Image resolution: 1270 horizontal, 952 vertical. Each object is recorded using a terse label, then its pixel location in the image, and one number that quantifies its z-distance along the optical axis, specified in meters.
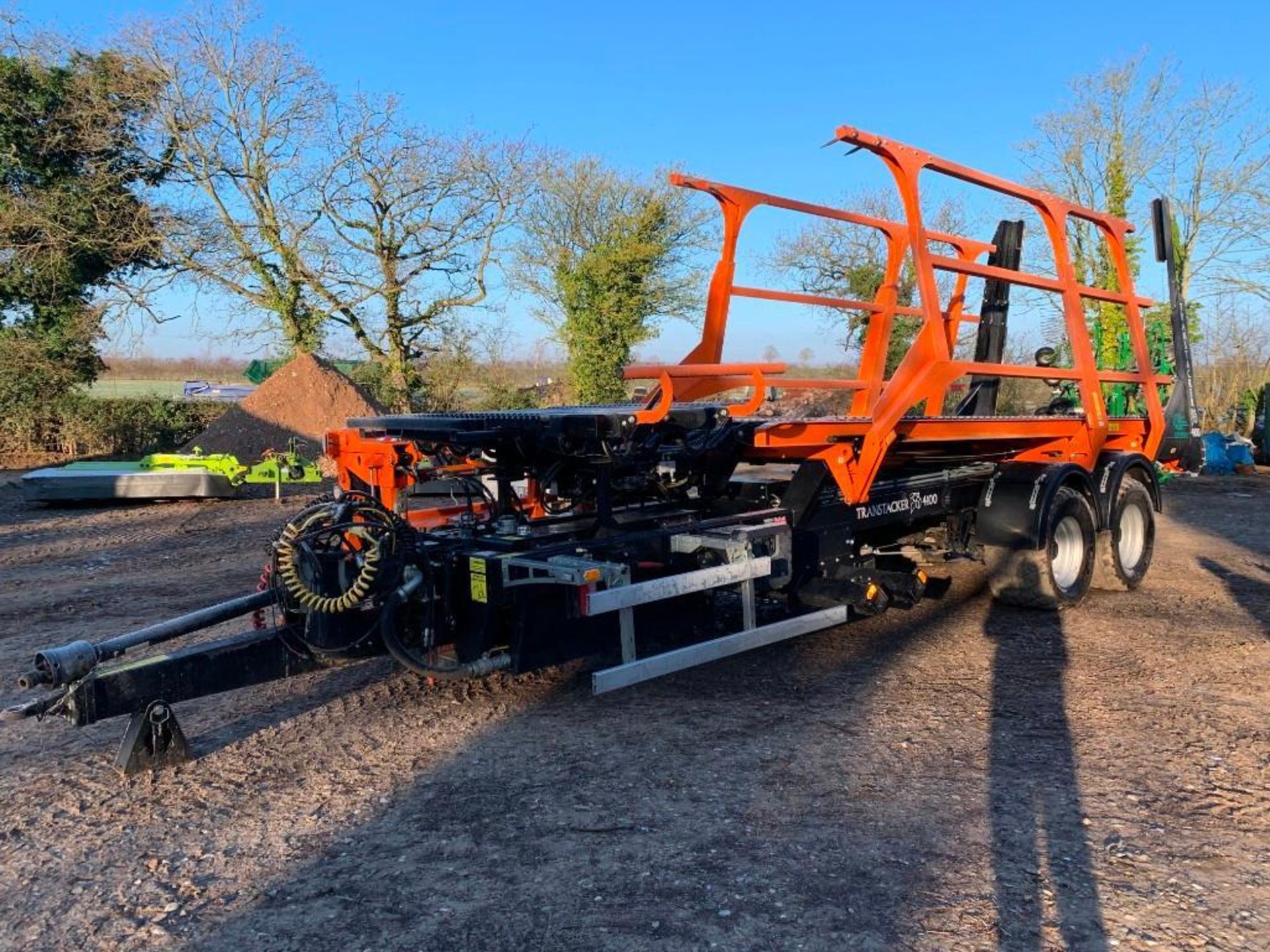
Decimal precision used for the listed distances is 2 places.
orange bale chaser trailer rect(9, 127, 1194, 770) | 4.34
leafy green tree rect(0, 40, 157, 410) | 19.00
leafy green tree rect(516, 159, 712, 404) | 25.97
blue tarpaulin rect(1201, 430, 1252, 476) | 17.42
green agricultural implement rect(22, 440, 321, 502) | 12.64
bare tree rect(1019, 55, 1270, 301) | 21.08
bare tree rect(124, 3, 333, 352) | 20.28
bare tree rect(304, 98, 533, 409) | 21.36
